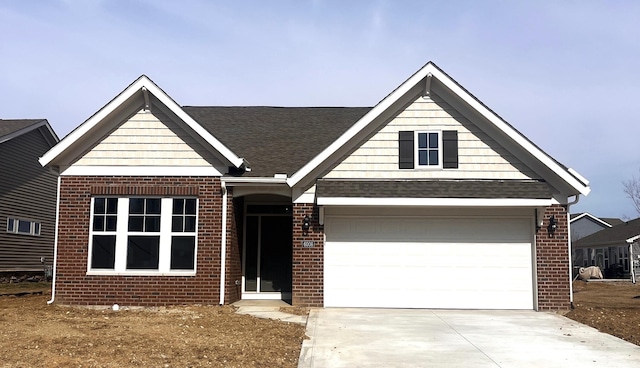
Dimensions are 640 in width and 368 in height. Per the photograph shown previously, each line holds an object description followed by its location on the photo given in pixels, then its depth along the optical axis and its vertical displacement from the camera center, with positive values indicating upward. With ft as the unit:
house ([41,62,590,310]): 43.80 +2.25
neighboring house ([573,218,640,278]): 109.70 -0.79
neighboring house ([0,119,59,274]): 76.64 +6.01
